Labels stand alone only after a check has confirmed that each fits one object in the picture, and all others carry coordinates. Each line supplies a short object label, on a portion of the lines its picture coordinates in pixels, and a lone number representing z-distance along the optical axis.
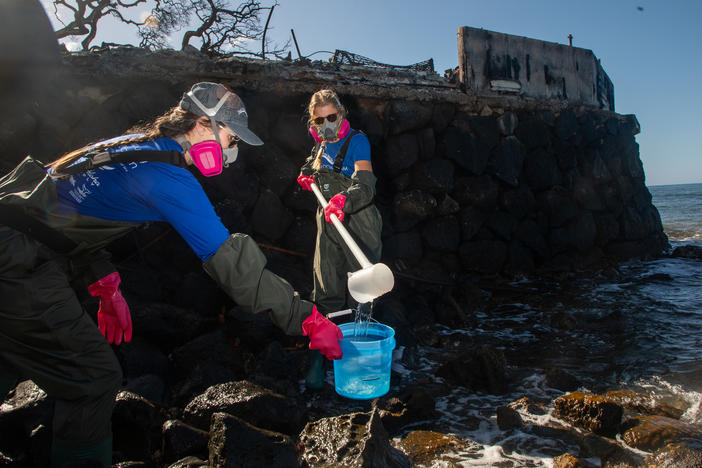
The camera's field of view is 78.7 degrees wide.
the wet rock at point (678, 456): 2.04
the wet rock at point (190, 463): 1.87
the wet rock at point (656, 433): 2.33
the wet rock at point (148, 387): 2.85
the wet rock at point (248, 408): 2.29
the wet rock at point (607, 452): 2.22
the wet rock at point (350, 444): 1.88
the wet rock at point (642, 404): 2.78
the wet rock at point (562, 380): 3.19
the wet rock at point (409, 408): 2.69
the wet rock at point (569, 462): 2.13
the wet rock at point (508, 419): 2.64
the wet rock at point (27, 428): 2.12
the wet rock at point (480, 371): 3.25
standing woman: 3.32
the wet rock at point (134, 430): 2.20
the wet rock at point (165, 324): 3.47
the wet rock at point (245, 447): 1.75
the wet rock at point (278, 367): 3.16
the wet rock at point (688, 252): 8.57
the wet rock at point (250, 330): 3.72
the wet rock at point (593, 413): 2.49
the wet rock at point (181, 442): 2.03
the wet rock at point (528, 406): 2.81
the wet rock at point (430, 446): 2.28
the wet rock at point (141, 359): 3.07
